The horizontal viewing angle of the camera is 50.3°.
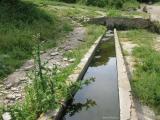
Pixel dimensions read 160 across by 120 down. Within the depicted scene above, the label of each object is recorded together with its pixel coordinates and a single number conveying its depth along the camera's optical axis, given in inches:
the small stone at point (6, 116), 102.5
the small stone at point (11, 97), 126.8
